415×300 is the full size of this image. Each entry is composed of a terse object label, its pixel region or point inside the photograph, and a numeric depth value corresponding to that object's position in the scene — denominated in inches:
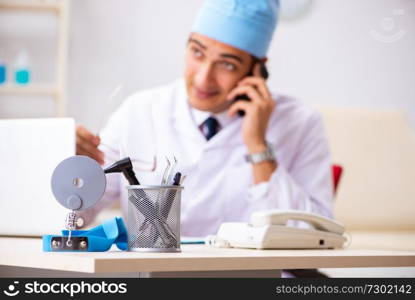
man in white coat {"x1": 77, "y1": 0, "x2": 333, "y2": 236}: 113.7
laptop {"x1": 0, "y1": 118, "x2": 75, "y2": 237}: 82.6
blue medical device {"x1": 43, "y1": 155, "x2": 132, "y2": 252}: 71.5
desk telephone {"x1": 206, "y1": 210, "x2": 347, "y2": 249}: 79.2
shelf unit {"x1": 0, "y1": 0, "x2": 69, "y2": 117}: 168.8
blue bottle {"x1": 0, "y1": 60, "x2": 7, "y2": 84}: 169.9
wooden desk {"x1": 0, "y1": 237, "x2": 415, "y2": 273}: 65.5
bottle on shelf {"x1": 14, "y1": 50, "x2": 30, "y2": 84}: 170.0
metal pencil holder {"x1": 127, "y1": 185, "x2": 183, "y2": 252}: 71.6
